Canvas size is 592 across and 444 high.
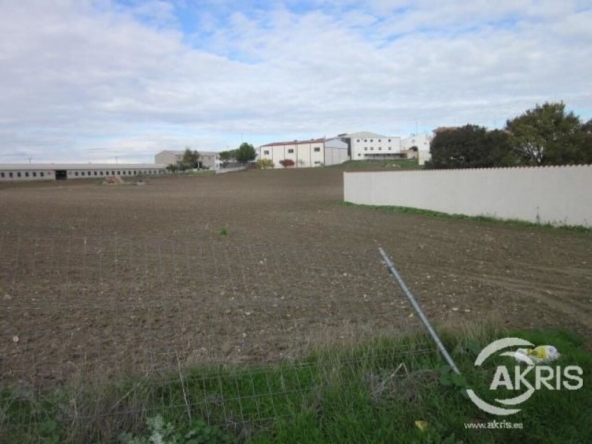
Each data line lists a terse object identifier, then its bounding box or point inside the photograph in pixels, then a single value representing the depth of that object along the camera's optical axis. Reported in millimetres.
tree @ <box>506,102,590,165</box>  32000
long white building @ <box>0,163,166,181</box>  82188
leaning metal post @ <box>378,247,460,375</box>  3361
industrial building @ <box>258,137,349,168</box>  109375
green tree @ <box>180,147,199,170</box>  106188
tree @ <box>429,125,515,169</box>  41250
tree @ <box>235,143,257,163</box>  118438
